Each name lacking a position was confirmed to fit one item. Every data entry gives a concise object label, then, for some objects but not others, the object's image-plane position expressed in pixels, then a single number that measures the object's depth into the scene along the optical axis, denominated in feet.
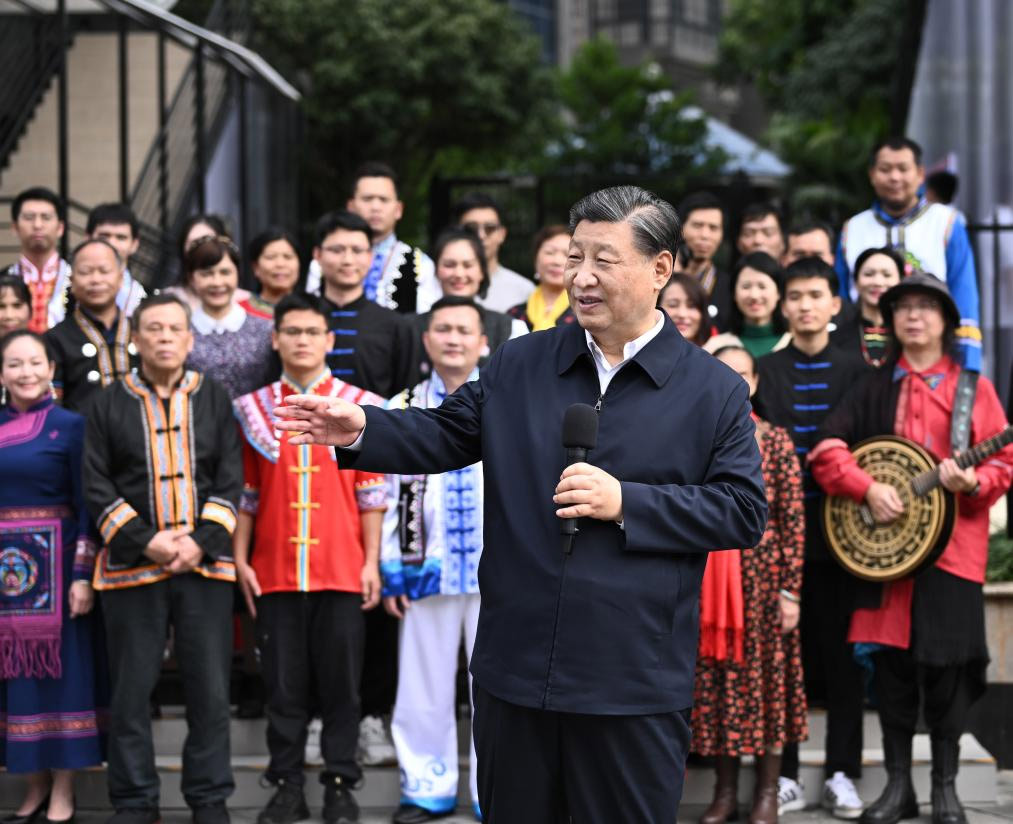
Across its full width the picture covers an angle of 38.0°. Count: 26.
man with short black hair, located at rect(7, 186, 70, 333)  22.62
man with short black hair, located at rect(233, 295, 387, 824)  18.78
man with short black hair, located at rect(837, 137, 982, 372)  23.25
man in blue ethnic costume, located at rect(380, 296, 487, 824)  18.93
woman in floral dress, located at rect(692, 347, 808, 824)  18.43
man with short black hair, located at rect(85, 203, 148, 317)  23.15
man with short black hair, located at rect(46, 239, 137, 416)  20.43
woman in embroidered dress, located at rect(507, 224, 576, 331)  22.65
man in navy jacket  10.63
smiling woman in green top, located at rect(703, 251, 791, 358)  21.62
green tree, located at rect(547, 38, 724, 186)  77.36
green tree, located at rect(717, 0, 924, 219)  64.44
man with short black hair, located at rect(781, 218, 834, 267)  24.56
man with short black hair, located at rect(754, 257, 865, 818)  19.49
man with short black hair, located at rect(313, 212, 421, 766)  20.67
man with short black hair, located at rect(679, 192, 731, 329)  24.29
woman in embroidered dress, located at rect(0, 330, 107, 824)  18.75
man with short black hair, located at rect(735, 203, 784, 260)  24.88
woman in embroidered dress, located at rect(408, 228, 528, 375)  22.04
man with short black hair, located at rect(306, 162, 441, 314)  23.32
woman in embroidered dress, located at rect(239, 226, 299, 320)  22.73
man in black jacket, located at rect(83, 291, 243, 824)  18.15
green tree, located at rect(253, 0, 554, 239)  68.80
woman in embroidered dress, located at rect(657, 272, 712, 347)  20.27
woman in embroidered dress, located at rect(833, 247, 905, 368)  21.49
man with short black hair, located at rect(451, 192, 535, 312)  25.00
